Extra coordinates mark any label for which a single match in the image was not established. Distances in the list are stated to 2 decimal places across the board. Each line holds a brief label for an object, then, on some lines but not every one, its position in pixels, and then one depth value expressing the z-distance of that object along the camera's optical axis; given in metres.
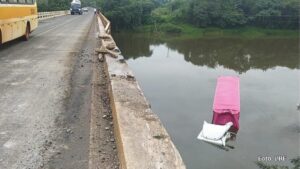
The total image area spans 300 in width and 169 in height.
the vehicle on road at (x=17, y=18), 14.67
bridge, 4.52
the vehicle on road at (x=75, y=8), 71.44
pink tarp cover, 19.05
